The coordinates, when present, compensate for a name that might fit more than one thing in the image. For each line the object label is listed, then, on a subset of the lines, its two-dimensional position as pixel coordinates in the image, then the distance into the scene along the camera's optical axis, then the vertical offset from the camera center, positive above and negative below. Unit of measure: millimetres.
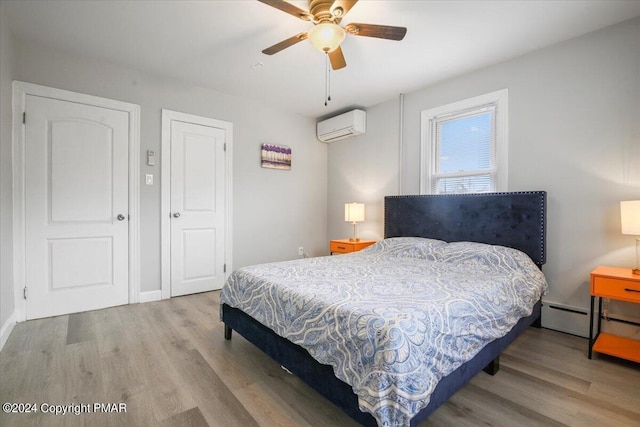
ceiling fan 1941 +1221
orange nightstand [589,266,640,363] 1989 -547
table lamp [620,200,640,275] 2035 -30
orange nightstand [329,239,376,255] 3945 -473
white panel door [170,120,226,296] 3533 +21
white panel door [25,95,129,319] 2779 +10
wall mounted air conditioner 4227 +1234
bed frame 1414 -255
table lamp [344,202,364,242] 4059 -23
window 3023 +715
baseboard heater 2512 -919
